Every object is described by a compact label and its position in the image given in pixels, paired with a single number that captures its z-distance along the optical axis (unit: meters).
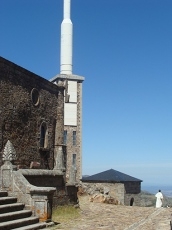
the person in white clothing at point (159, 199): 20.80
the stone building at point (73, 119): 38.22
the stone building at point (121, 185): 27.83
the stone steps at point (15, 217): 9.02
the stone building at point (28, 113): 16.47
